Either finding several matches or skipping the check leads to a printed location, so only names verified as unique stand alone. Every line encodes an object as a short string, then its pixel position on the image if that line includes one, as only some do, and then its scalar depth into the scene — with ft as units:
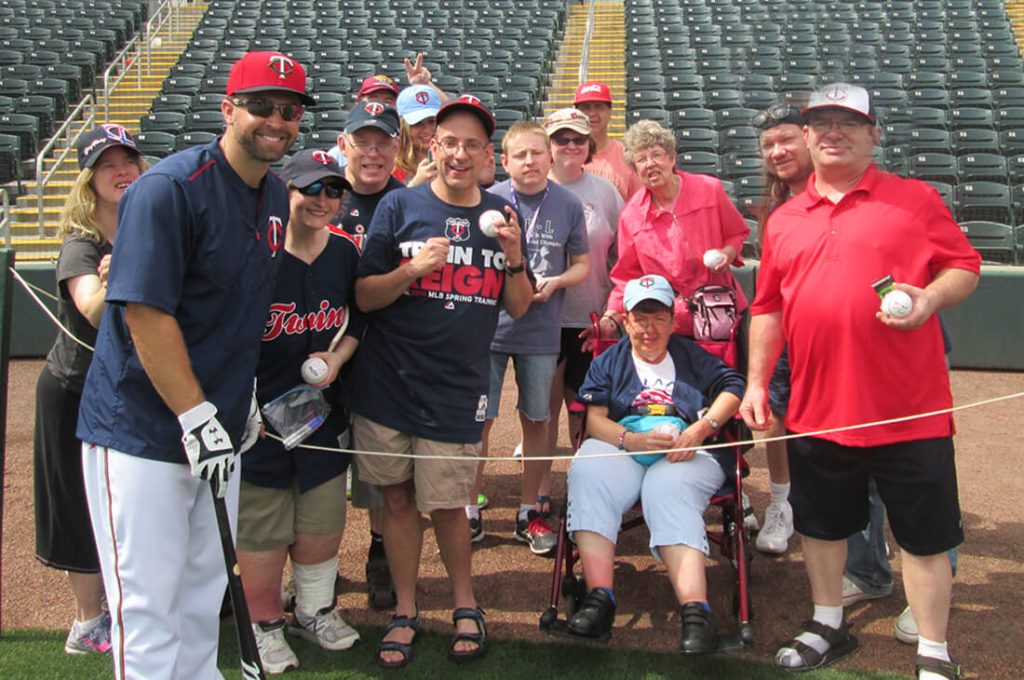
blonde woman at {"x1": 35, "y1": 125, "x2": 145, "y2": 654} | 9.71
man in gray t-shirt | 13.20
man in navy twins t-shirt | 10.28
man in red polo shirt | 9.15
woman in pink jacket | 13.08
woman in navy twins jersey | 9.86
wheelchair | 10.53
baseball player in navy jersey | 7.11
